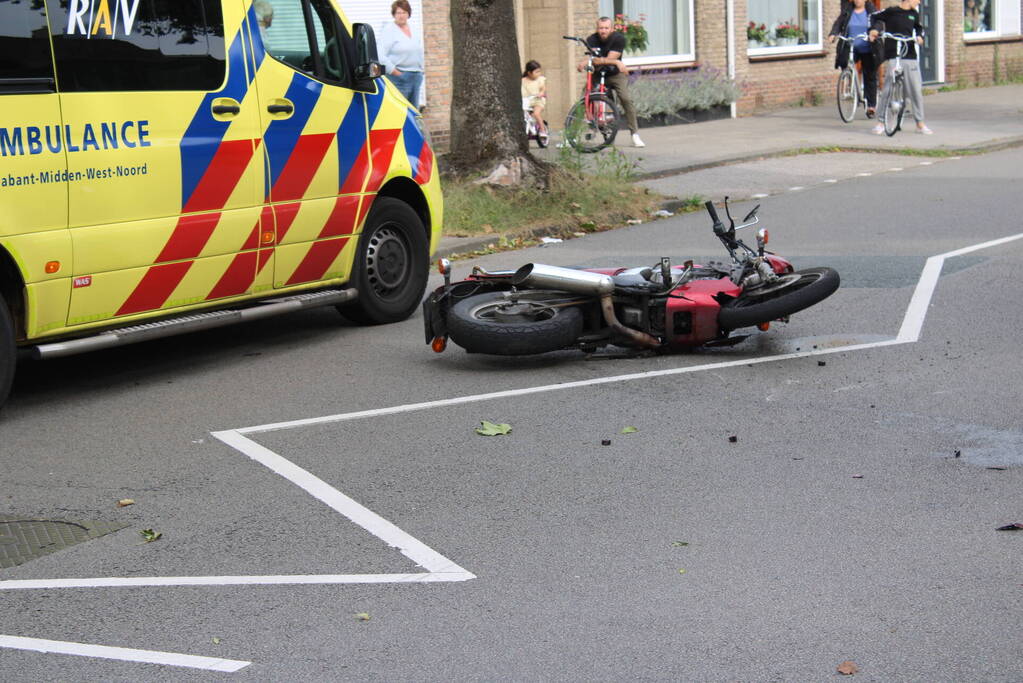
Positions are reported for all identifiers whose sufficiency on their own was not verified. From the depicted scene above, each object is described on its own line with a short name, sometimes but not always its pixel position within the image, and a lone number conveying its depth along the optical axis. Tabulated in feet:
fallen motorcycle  25.02
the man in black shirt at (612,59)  64.54
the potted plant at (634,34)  81.15
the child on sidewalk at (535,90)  66.18
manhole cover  16.85
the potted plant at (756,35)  90.12
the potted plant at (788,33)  93.04
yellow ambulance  22.84
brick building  74.79
